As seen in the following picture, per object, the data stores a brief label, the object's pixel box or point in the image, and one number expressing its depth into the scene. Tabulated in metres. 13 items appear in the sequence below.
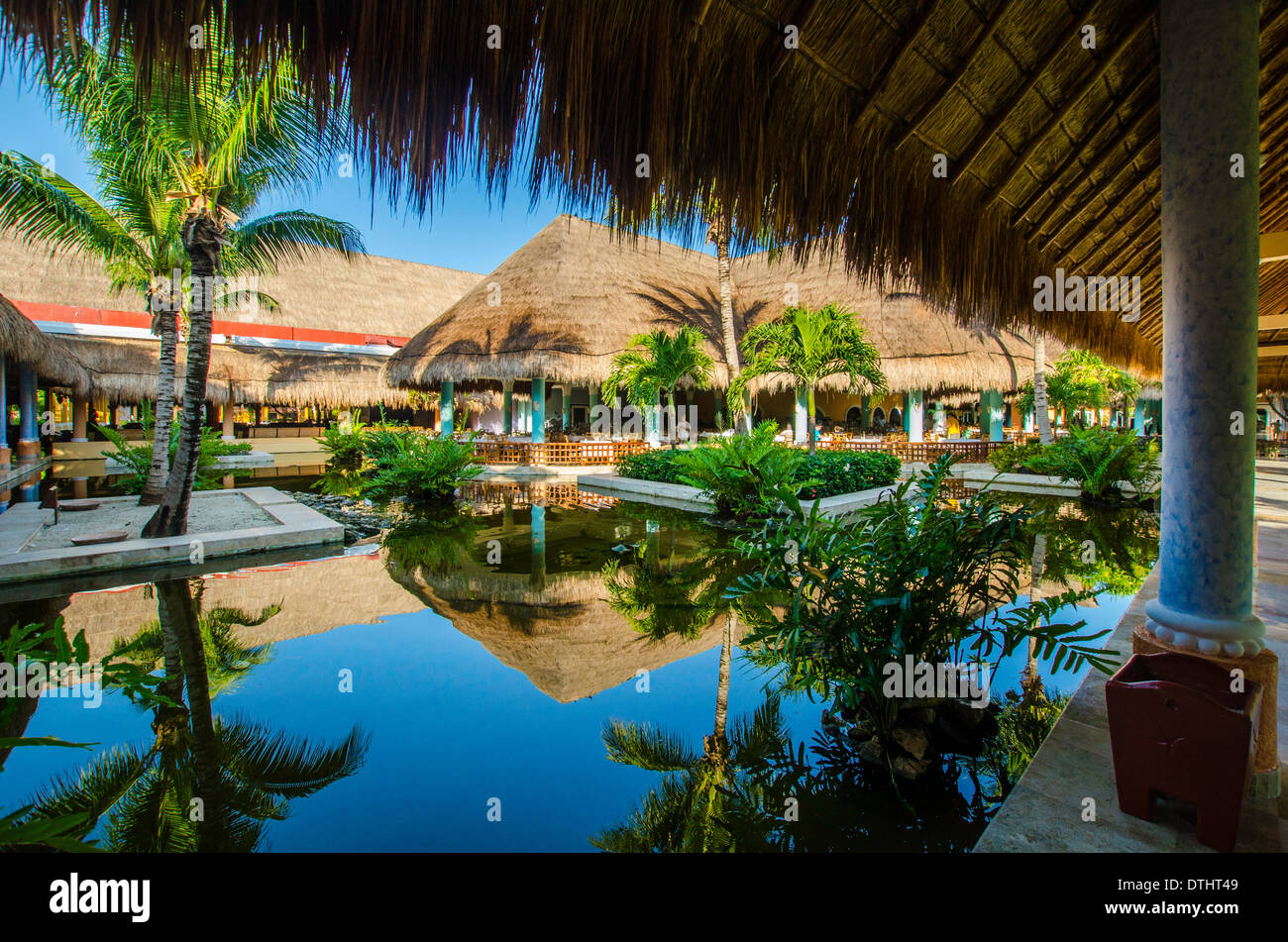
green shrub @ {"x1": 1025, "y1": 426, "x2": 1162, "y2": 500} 9.76
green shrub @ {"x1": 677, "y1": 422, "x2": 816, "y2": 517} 8.19
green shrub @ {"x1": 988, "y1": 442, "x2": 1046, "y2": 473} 13.02
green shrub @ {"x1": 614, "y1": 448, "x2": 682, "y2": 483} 11.91
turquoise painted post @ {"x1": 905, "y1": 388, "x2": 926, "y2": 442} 17.83
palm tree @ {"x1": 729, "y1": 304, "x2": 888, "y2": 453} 11.38
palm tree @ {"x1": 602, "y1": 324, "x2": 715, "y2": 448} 13.81
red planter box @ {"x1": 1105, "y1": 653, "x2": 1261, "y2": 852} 1.65
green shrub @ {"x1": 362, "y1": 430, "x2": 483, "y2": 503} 10.60
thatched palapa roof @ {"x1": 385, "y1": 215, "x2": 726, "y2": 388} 16.19
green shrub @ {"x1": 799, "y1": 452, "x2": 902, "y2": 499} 10.27
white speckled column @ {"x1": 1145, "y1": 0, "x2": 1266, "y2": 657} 1.97
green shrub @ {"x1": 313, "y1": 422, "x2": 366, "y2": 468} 16.52
